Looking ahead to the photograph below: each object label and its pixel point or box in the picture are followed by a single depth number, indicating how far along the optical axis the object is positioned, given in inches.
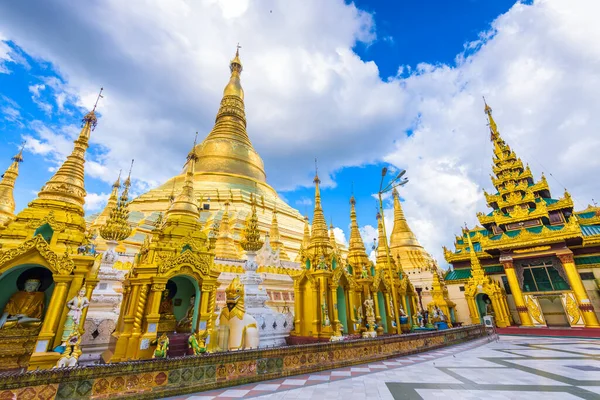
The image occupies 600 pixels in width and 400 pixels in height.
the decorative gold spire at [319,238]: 440.5
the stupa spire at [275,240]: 729.9
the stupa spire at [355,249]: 511.0
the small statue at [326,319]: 361.1
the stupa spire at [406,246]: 1003.3
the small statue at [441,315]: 599.2
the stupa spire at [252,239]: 364.8
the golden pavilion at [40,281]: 192.4
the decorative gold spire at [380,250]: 670.0
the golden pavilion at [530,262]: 614.2
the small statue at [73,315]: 195.3
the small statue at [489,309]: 687.1
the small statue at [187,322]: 290.8
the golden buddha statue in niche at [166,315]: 280.3
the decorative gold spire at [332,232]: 796.5
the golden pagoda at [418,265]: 683.4
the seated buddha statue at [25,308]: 199.5
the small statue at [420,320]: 537.0
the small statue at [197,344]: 215.3
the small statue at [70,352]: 176.3
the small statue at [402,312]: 518.1
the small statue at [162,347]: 200.7
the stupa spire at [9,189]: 496.4
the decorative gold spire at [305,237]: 710.8
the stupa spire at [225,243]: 590.9
